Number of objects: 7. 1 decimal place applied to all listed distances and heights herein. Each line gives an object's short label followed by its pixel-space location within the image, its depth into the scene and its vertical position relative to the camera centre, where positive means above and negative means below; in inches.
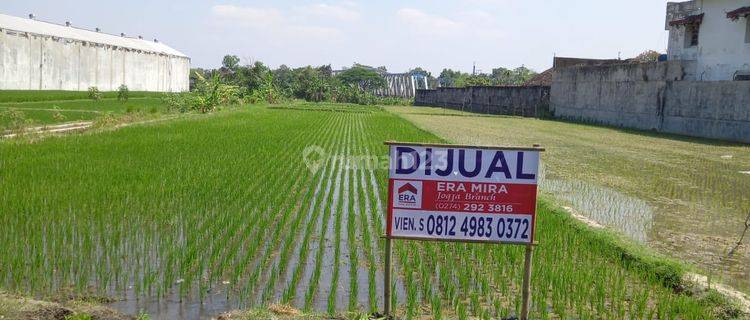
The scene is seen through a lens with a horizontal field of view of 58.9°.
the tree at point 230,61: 2982.3 +151.0
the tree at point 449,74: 4490.7 +199.5
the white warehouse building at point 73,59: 1446.9 +77.2
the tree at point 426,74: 4186.8 +183.4
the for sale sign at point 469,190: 170.7 -22.2
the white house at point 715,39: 1000.9 +120.7
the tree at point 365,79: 3585.1 +112.9
